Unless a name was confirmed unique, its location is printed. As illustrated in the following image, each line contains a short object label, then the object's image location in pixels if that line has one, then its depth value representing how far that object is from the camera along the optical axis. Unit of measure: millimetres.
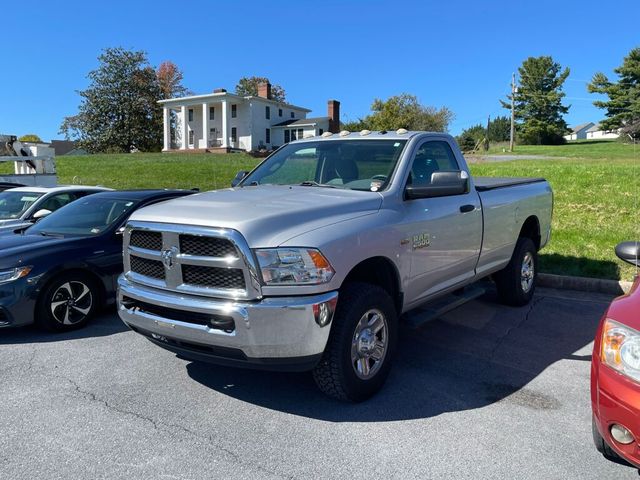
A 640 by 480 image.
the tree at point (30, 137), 59128
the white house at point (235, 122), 49938
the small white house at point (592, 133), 115594
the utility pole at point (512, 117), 47669
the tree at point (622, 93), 51344
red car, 2537
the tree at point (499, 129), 87544
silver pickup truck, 3381
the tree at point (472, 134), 55588
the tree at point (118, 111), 59156
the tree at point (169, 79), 65062
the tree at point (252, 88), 76819
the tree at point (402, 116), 52938
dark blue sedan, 5262
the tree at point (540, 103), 62906
